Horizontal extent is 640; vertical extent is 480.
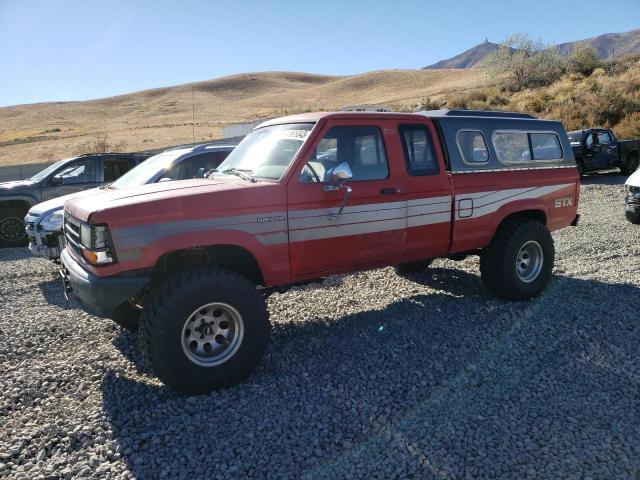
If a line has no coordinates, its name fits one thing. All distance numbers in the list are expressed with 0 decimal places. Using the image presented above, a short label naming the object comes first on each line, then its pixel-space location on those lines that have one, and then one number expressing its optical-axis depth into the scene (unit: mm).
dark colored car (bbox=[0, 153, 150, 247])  9773
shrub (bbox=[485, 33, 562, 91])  35469
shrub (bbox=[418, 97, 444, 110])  36219
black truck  16094
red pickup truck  3586
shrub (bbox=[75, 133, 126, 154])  31880
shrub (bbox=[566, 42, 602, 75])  35344
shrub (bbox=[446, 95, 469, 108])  33625
